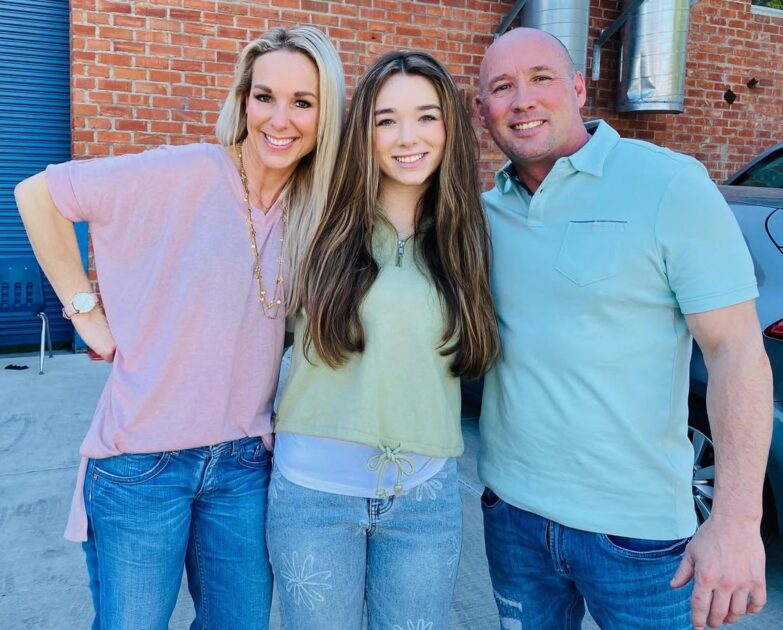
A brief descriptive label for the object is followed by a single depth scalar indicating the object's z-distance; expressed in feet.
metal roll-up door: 20.24
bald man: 4.80
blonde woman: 5.43
